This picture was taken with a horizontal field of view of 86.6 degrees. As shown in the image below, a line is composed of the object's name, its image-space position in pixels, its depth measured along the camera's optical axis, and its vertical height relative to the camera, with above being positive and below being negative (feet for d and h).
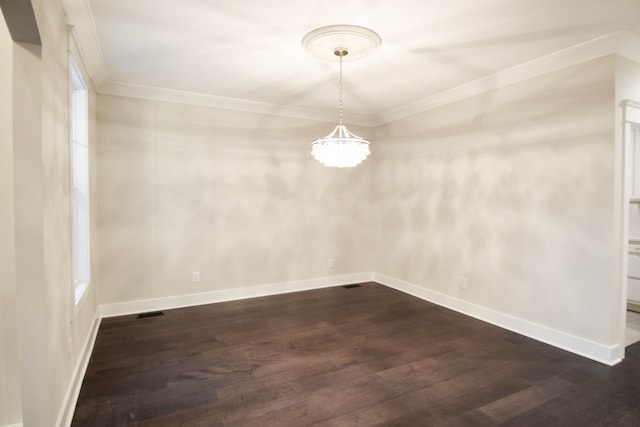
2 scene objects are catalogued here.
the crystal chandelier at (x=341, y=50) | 8.13 +4.08
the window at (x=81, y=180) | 9.95 +0.76
